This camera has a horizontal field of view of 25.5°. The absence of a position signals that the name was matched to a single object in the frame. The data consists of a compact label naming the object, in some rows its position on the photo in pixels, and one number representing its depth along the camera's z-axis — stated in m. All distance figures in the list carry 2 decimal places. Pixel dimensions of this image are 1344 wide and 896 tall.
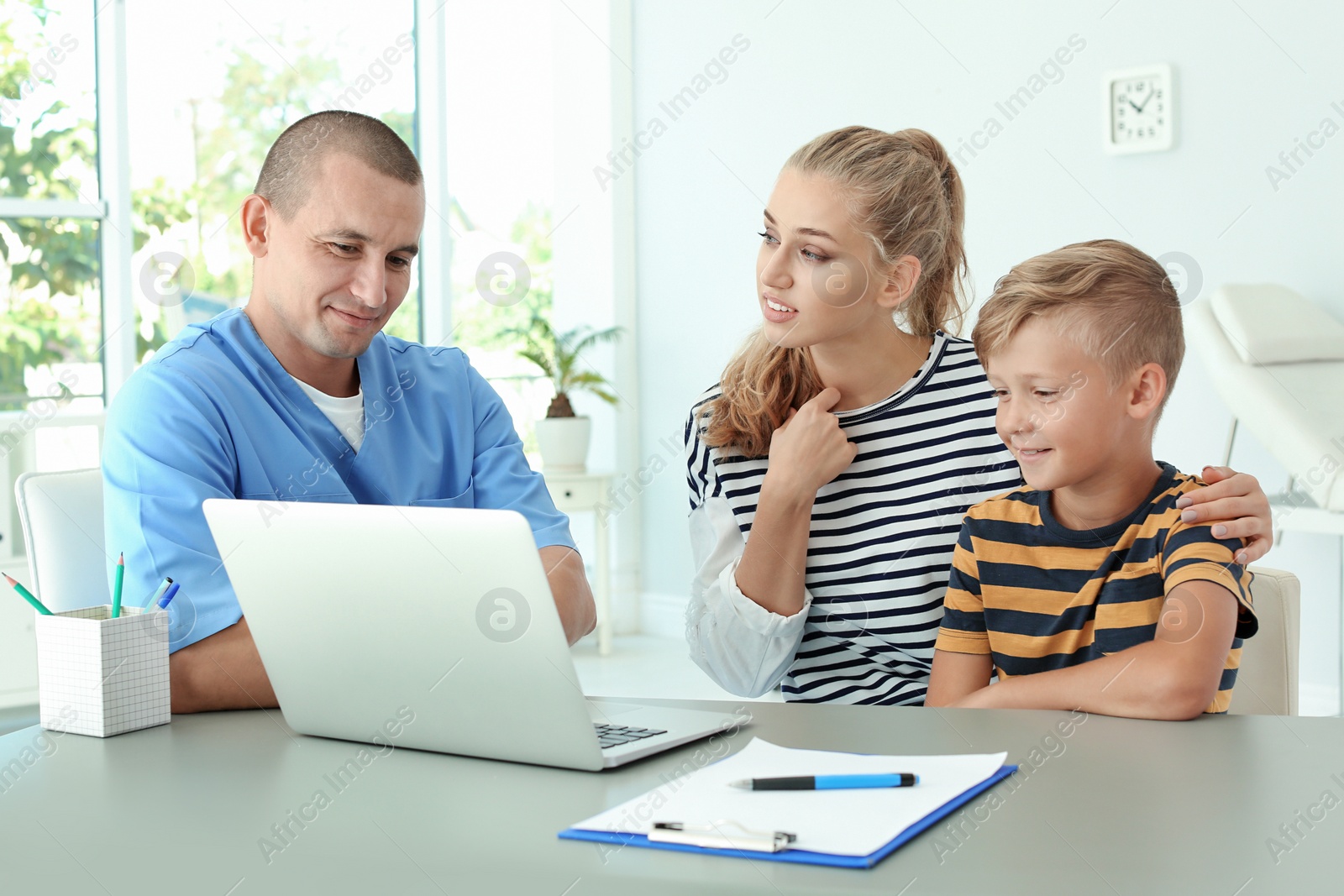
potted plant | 7.66
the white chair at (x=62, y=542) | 3.14
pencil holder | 2.87
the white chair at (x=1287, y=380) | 4.67
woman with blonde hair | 3.27
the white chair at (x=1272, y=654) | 3.09
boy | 3.04
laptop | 2.69
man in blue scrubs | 3.06
